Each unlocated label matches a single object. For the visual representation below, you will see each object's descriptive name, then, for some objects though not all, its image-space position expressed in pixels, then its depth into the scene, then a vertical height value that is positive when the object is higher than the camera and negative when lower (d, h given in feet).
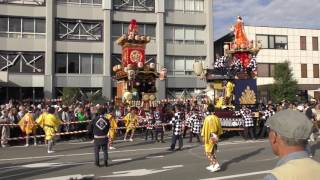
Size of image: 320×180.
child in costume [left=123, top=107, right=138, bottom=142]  71.51 -3.30
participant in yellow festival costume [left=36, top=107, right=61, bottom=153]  54.54 -2.77
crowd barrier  64.90 -4.85
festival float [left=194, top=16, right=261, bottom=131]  72.38 +2.16
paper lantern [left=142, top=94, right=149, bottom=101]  98.22 +0.48
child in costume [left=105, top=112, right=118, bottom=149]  59.88 -3.71
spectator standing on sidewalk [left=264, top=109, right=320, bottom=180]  9.20 -0.92
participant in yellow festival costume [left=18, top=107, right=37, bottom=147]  64.75 -3.35
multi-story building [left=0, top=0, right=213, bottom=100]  135.95 +17.27
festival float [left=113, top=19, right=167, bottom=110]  98.53 +5.23
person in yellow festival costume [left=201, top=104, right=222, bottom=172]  39.62 -3.03
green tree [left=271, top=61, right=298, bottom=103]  150.92 +4.60
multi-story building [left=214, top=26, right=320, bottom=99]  170.40 +16.36
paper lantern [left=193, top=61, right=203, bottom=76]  79.61 +5.10
